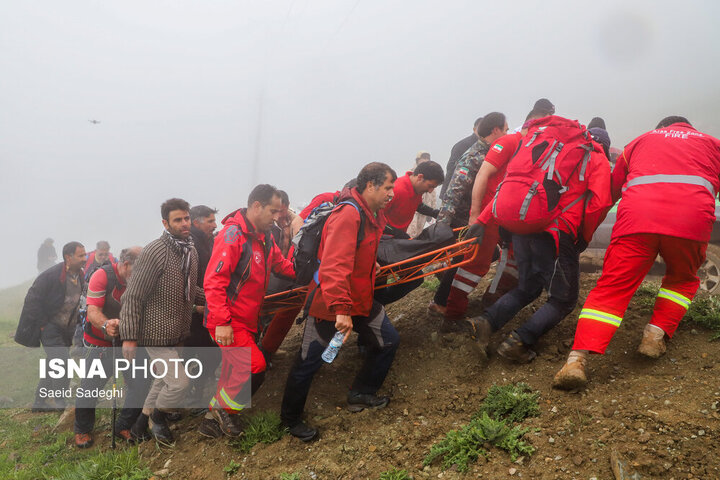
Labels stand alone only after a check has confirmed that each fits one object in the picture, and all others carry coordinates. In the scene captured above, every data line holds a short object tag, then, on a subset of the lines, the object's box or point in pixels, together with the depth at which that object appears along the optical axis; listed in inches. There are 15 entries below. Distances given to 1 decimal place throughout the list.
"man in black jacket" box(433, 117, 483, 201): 232.7
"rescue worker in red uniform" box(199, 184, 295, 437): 144.8
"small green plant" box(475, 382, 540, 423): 121.5
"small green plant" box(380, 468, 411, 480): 108.3
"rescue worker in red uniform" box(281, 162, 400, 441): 127.3
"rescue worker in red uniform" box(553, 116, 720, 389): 118.3
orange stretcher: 160.1
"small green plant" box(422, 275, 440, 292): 236.6
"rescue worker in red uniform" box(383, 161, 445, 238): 185.5
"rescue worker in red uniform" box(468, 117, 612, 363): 136.6
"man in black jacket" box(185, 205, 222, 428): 193.2
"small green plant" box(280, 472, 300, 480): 120.6
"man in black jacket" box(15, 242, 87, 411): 236.1
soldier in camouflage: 179.8
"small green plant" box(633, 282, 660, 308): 166.9
